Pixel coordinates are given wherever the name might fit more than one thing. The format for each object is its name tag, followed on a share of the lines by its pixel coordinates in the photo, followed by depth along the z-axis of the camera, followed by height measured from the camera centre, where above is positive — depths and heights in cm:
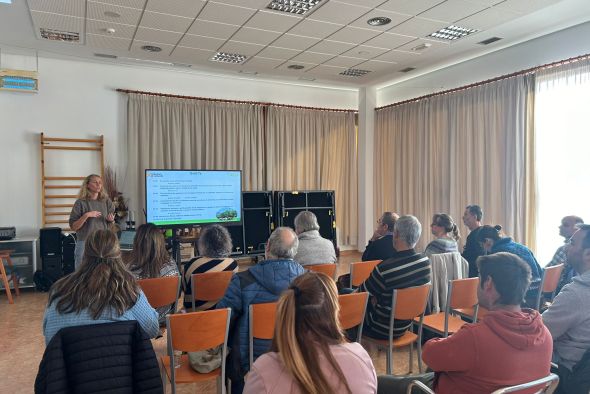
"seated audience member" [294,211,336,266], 391 -48
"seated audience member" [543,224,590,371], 224 -67
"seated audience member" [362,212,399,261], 412 -54
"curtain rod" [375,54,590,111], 544 +164
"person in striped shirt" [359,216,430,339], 302 -60
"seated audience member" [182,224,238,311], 320 -50
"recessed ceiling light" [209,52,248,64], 649 +206
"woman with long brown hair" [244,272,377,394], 126 -49
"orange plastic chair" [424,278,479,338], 309 -81
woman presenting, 477 -20
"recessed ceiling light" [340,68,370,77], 742 +207
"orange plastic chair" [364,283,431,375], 290 -80
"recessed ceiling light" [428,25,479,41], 542 +202
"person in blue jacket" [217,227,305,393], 248 -58
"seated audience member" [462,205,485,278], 427 -52
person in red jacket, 167 -60
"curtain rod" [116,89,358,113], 720 +167
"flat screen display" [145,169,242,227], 675 -7
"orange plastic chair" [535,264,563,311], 352 -74
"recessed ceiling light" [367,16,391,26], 498 +197
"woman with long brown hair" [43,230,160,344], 194 -47
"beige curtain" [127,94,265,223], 722 +96
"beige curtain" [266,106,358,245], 841 +73
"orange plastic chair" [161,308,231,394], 221 -74
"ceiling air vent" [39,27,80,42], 538 +200
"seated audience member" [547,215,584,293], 367 -55
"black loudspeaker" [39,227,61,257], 610 -68
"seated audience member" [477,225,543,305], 359 -49
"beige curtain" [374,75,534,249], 607 +57
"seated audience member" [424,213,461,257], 392 -43
